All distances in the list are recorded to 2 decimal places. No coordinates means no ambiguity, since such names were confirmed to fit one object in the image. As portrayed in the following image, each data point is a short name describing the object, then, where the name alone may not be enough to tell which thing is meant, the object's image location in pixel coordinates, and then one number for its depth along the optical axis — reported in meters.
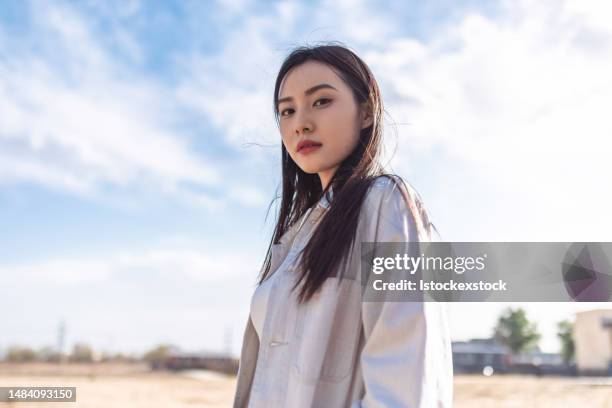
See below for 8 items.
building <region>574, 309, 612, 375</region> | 28.12
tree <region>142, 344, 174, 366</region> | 35.11
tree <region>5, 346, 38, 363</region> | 32.22
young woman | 1.32
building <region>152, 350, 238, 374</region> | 31.56
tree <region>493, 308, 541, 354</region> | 48.88
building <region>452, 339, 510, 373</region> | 31.41
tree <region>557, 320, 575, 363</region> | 42.00
